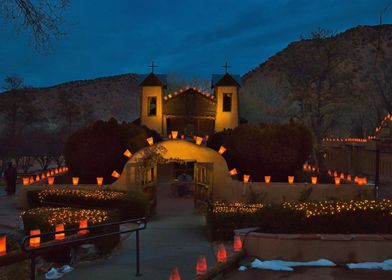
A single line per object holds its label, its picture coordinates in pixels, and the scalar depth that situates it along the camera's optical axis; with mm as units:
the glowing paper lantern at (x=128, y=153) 16406
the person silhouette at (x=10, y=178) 17922
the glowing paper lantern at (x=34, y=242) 7130
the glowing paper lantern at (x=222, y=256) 7082
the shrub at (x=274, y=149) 16500
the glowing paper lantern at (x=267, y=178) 15554
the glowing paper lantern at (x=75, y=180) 16284
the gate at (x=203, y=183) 15531
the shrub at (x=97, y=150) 17109
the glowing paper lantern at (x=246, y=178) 15531
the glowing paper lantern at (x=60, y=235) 7772
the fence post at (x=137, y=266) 7203
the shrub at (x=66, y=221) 8680
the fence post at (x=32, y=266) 5300
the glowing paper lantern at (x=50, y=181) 16402
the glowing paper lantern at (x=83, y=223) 8625
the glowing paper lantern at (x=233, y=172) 16527
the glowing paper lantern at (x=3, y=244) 6387
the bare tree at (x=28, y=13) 7148
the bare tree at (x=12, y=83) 37625
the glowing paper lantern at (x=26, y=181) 16159
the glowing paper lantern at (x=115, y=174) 16473
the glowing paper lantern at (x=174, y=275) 5434
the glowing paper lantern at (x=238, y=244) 7876
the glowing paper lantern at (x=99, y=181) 15984
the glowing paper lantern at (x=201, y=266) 6261
